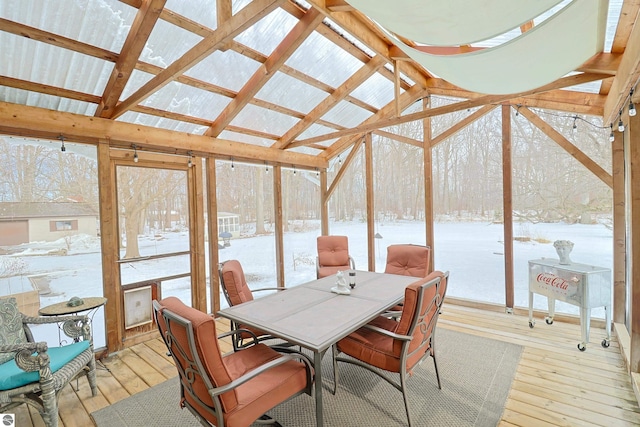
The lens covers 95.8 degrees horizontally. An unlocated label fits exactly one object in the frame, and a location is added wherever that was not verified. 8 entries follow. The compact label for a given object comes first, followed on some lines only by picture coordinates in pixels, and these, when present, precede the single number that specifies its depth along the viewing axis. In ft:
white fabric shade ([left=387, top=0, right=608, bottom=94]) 5.39
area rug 7.11
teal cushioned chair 6.57
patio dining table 6.44
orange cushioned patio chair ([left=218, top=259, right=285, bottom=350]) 9.27
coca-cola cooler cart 9.87
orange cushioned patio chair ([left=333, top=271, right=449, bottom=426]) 6.62
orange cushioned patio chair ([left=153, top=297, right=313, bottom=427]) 4.96
